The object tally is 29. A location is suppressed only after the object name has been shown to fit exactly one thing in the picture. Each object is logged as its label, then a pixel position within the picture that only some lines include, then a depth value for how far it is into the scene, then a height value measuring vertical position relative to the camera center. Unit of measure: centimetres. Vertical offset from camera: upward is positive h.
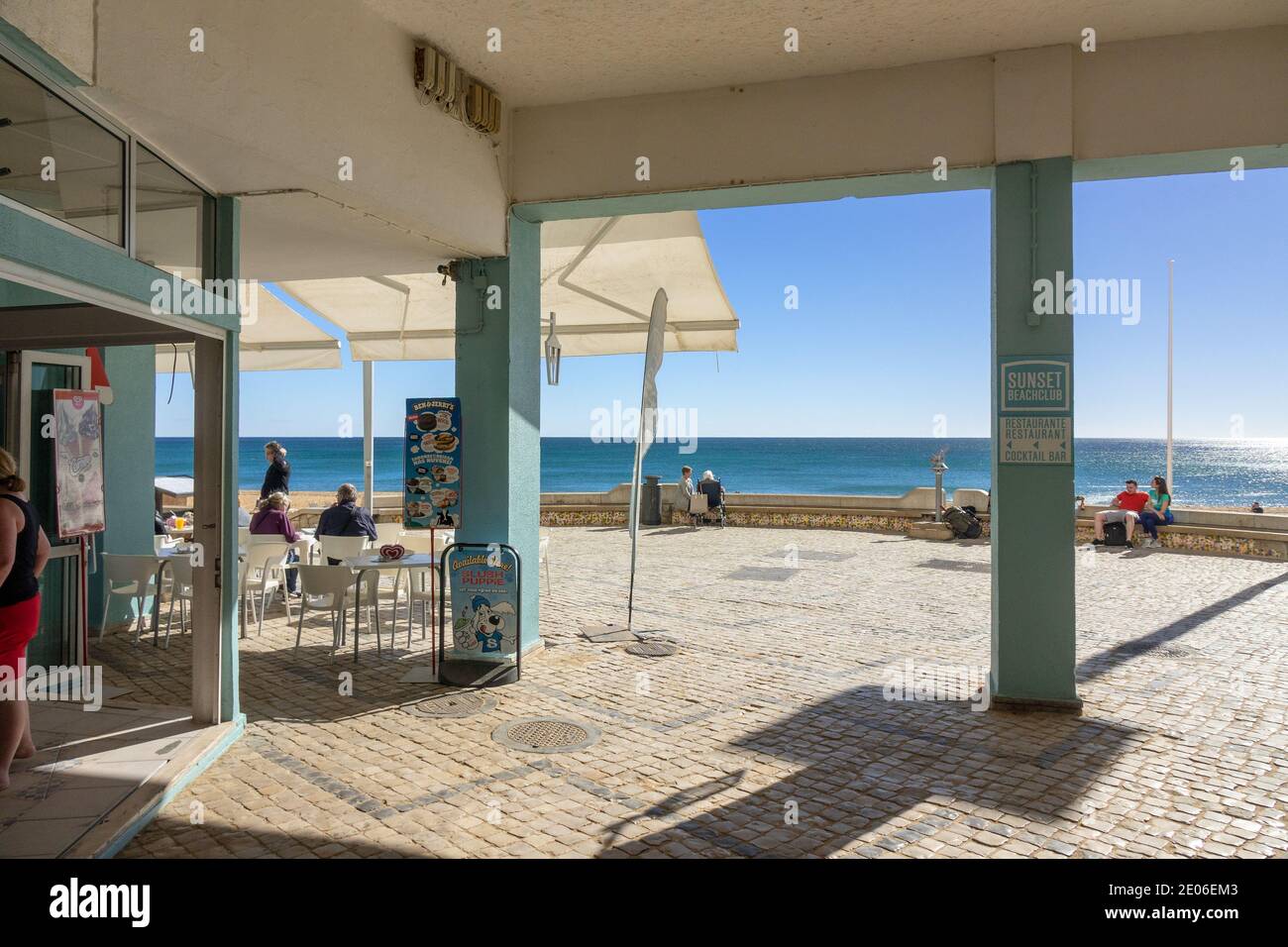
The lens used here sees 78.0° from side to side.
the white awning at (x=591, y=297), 802 +191
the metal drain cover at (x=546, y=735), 469 -166
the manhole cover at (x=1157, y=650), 674 -157
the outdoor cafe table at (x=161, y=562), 692 -87
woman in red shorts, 375 -64
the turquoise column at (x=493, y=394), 639 +57
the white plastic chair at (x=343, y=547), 778 -82
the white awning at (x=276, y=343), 981 +156
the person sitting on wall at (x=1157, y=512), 1329 -75
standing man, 987 -12
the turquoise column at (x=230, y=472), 470 -5
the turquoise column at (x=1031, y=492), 529 -17
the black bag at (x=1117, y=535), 1334 -115
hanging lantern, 838 +113
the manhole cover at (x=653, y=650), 682 -161
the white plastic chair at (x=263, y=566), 746 -99
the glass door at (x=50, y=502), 609 -32
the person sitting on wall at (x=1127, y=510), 1334 -74
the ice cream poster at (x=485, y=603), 619 -109
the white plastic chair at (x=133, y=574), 693 -98
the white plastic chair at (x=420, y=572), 745 -104
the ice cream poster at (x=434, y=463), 624 +1
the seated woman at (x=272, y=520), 812 -59
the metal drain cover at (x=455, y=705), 535 -166
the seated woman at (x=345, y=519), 787 -55
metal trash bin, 1717 -85
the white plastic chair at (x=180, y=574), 718 -101
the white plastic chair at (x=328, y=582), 634 -96
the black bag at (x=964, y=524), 1454 -106
